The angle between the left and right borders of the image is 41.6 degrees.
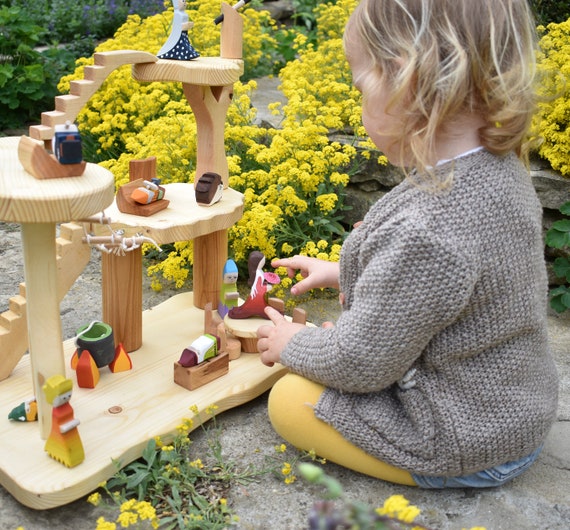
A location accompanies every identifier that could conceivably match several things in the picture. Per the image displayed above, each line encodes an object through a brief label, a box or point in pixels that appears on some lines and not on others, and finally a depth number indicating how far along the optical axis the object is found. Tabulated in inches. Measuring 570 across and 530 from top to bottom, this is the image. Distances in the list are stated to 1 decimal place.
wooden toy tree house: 63.1
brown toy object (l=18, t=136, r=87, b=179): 60.2
